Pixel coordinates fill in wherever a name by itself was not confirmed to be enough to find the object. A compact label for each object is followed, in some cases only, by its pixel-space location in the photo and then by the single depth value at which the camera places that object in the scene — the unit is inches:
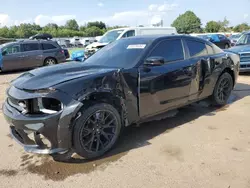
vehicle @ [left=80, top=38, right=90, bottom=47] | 1481.5
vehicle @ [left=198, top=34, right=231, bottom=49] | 869.8
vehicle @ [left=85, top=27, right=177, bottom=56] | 470.6
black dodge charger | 113.4
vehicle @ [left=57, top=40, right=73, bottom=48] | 1364.4
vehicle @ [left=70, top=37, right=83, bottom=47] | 1498.6
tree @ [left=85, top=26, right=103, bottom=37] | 3078.2
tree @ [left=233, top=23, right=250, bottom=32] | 2721.5
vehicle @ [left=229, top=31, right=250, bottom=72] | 341.4
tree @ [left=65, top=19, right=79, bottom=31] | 4615.7
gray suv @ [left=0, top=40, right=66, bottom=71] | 466.3
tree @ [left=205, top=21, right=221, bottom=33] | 2966.5
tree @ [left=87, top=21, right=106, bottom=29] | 4426.7
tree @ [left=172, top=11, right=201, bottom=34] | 3525.1
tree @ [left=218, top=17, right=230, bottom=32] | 2974.9
